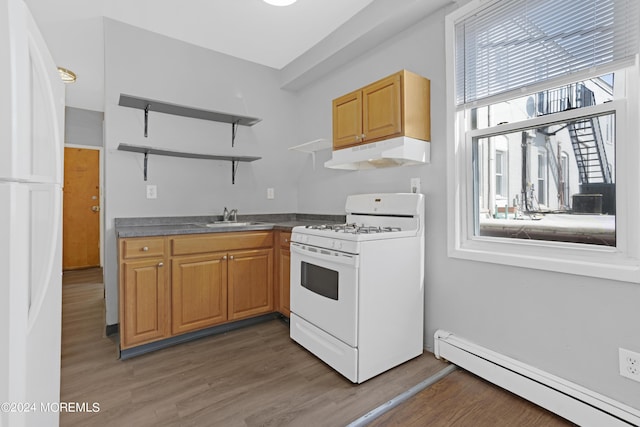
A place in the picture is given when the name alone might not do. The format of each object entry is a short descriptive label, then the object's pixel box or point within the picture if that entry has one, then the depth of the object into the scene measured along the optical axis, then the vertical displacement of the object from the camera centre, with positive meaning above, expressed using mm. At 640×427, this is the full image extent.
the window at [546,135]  1451 +450
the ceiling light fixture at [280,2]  2268 +1530
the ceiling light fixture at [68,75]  3203 +1437
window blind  1451 +925
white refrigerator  686 -7
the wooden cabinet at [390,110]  2080 +731
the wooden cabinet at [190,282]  2127 -505
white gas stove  1826 -468
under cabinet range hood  2068 +427
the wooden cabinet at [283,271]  2652 -477
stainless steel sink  2959 -78
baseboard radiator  1389 -857
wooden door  4848 +85
